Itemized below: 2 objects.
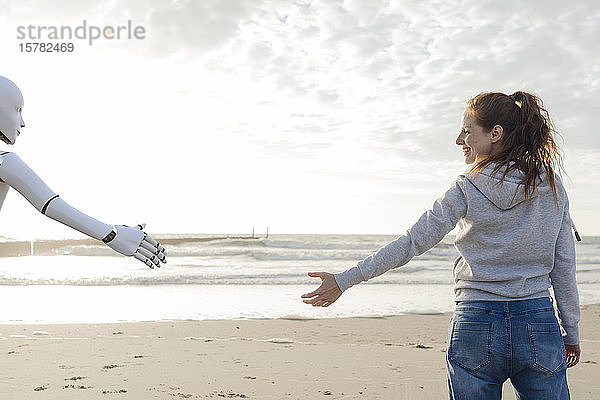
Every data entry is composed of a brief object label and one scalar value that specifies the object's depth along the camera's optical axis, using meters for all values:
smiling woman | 2.04
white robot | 2.64
